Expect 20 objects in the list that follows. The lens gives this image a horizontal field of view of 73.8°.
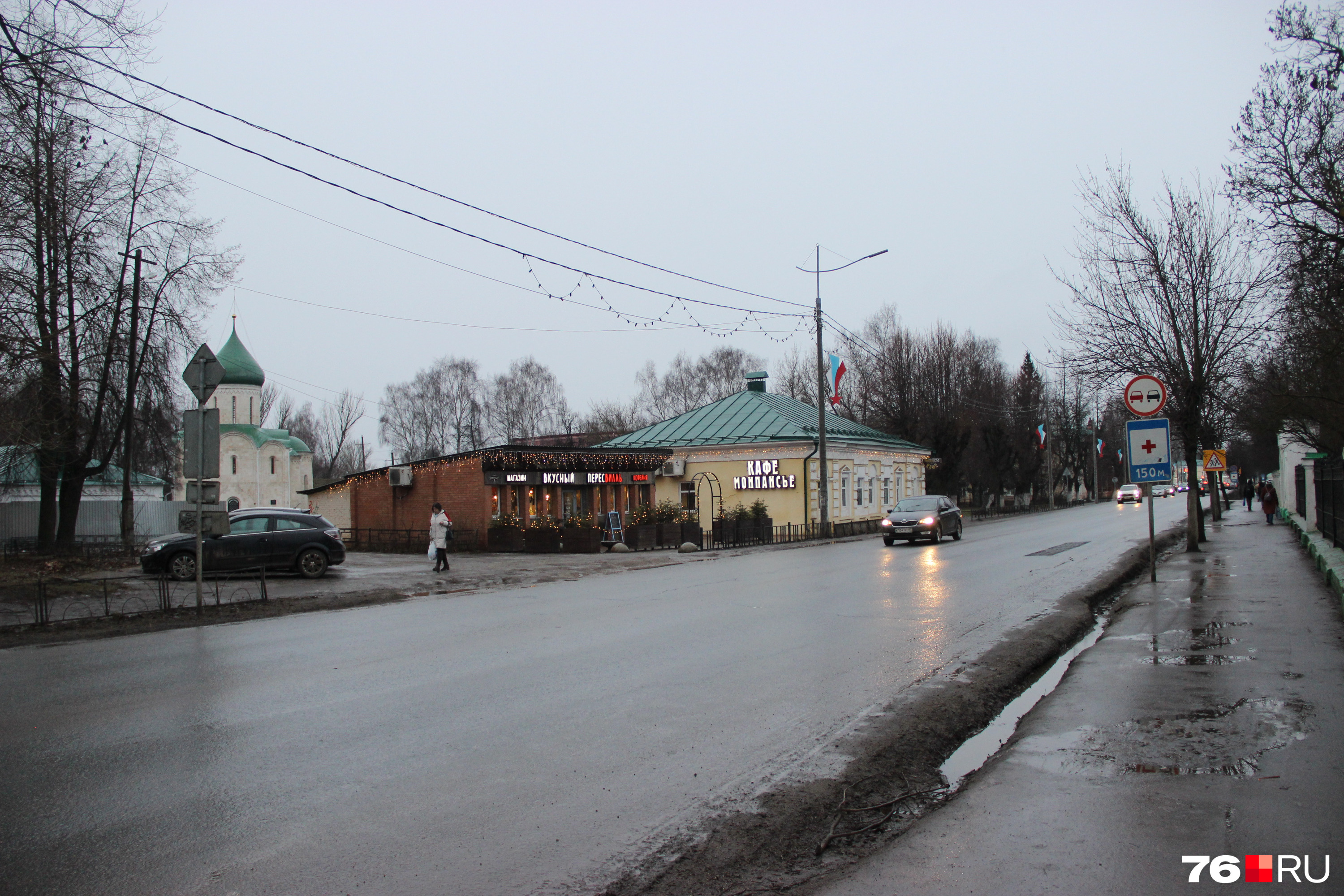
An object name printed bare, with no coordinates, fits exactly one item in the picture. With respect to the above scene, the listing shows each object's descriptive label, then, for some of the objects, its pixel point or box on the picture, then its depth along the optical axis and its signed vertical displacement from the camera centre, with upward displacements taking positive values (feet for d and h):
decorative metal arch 132.98 +0.39
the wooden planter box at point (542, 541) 96.43 -5.67
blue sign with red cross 48.85 +1.42
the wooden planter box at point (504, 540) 97.50 -5.52
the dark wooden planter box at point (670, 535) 104.27 -5.80
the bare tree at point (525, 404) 263.70 +25.43
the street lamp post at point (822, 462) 111.65 +2.55
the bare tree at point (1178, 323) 74.08 +12.75
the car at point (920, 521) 93.86 -4.35
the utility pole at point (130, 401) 88.99 +9.68
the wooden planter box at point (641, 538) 101.24 -5.82
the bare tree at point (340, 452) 310.86 +15.20
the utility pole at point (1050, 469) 233.86 +2.25
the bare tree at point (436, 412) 268.41 +23.98
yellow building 131.23 +3.54
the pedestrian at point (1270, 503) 117.60 -4.09
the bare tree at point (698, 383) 253.65 +29.36
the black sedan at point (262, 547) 64.18 -3.90
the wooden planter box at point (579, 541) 97.09 -5.81
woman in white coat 71.31 -3.53
